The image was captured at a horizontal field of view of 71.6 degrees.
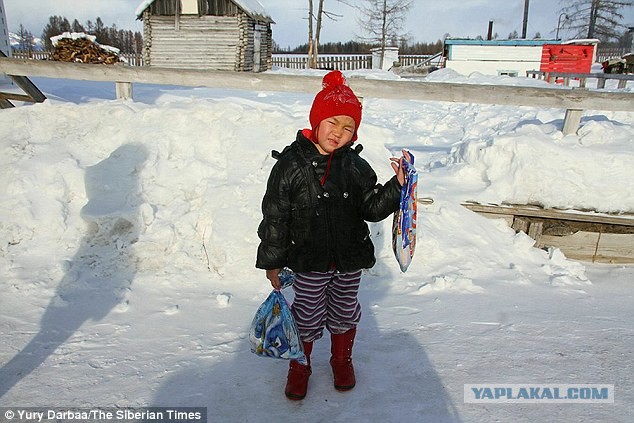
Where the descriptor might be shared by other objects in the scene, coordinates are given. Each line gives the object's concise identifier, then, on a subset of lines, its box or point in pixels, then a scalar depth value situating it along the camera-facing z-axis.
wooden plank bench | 4.83
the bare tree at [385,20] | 37.62
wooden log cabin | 20.72
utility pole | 40.84
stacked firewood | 15.43
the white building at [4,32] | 12.63
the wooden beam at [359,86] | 5.07
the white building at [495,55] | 27.52
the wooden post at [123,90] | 5.91
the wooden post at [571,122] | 5.21
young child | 2.41
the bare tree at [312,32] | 30.38
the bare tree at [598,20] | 45.25
